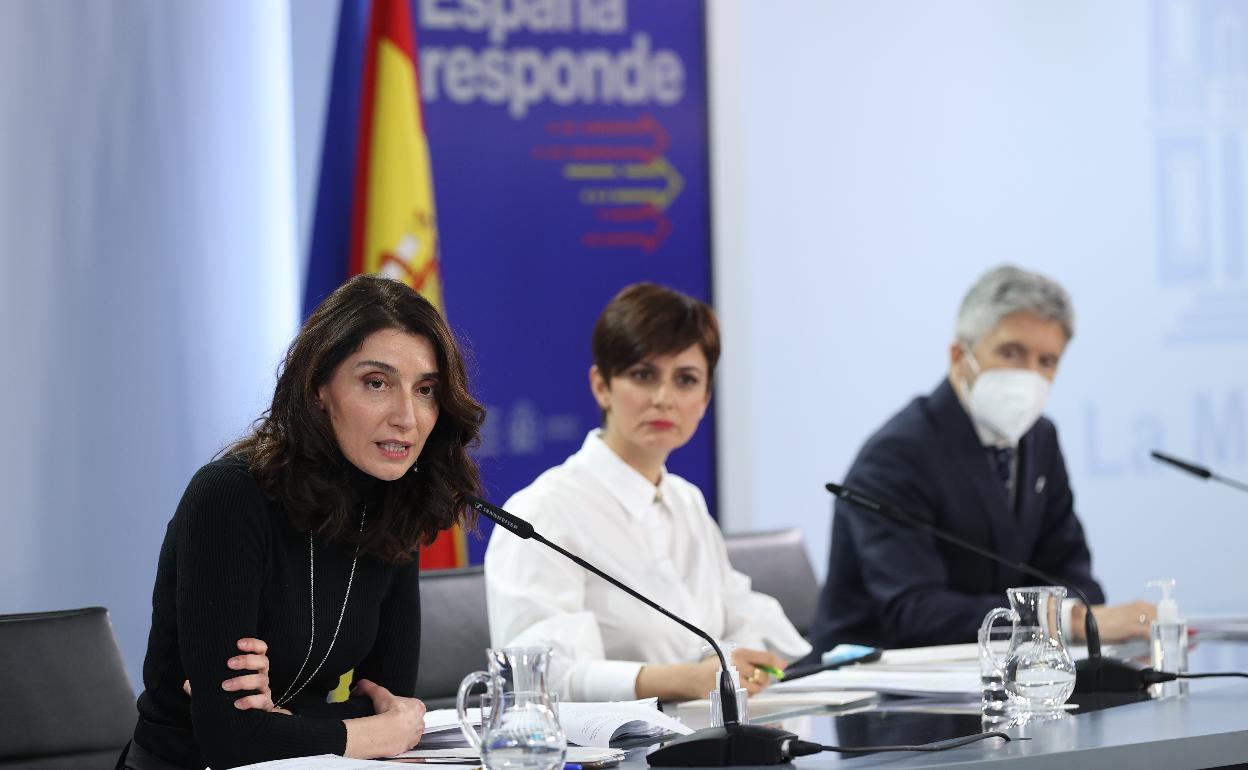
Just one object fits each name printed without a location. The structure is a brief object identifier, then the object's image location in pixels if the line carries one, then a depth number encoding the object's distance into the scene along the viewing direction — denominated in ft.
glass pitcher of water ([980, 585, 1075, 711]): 13.96
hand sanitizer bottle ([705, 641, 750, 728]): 13.63
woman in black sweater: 13.70
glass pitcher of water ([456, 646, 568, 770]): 12.87
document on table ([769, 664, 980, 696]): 14.62
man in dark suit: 16.98
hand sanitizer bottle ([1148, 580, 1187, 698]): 14.97
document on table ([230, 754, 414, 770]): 13.09
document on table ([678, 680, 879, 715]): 14.59
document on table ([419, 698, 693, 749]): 13.71
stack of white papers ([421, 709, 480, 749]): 13.76
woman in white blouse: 15.62
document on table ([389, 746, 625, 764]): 13.21
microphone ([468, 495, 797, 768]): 13.03
